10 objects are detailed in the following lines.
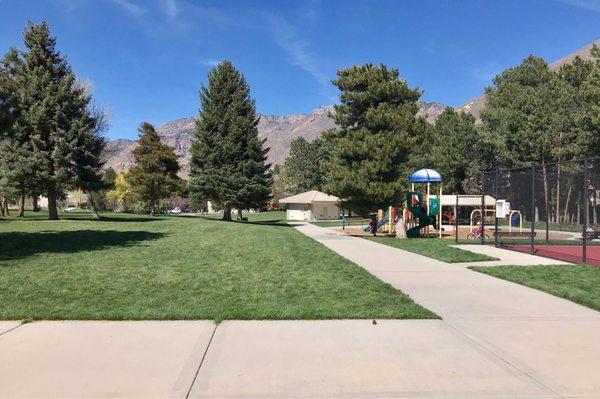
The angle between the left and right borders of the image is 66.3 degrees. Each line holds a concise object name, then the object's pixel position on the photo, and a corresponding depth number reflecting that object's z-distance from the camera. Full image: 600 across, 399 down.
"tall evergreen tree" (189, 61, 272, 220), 36.97
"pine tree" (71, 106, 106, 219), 27.34
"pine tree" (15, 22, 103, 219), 26.47
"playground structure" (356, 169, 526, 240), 24.20
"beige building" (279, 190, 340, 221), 54.81
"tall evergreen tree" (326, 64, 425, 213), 22.53
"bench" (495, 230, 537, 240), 20.14
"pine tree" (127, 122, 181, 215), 45.22
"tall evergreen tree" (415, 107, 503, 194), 48.66
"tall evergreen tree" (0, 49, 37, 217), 25.52
